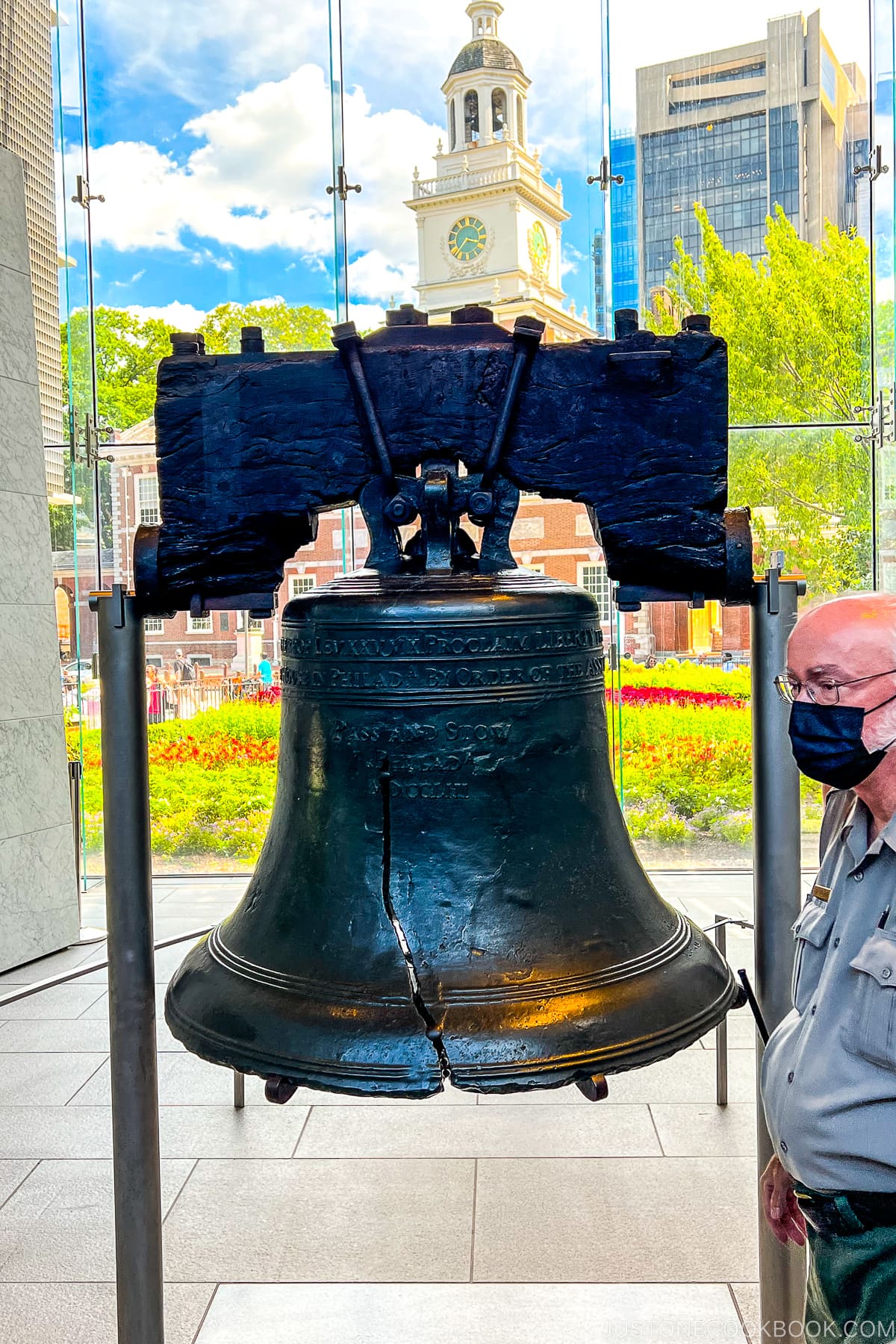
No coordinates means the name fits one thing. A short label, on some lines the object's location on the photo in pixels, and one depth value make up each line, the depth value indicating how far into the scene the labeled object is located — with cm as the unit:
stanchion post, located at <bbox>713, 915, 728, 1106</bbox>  407
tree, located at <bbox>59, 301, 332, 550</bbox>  805
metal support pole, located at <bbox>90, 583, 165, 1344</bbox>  196
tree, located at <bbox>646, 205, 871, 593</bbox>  800
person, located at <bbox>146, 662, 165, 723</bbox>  881
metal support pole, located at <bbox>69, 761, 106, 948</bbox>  652
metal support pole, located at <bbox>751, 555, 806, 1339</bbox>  199
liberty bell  146
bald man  169
